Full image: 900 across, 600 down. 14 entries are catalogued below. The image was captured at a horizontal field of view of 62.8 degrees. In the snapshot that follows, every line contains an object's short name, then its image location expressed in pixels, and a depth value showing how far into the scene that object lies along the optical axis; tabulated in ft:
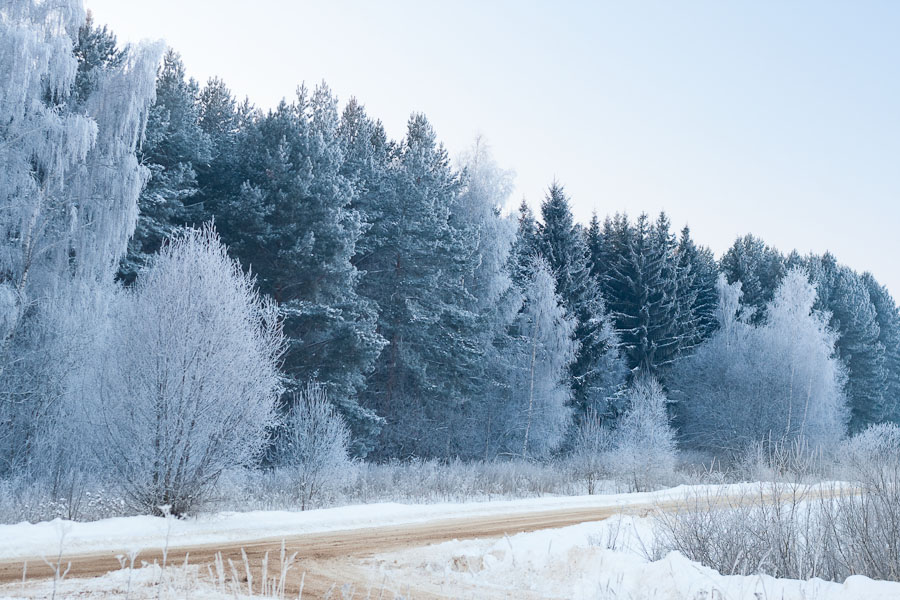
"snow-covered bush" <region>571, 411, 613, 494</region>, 97.38
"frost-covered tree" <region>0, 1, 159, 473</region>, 67.05
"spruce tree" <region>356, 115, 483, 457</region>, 115.34
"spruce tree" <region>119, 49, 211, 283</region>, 87.56
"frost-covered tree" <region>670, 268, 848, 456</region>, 146.61
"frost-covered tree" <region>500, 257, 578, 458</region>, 121.49
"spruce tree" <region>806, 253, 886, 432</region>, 190.80
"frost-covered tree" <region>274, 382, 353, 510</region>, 67.67
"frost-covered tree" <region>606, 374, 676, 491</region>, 99.91
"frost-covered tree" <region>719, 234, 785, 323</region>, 182.19
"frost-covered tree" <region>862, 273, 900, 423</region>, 207.41
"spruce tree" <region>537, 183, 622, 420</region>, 137.49
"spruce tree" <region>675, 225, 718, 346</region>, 166.50
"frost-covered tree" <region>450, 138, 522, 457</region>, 123.34
